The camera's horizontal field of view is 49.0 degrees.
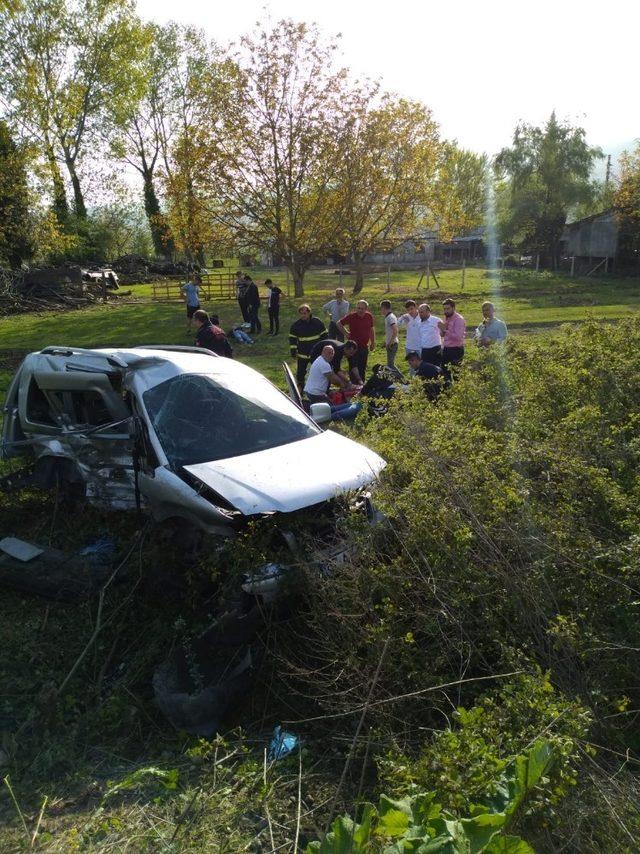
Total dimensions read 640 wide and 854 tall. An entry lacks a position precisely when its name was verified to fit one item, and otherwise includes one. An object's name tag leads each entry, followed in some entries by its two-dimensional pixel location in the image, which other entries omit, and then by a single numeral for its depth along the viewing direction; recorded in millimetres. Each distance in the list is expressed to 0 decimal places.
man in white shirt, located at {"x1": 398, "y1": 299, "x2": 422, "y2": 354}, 11664
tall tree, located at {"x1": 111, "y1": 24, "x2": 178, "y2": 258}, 47781
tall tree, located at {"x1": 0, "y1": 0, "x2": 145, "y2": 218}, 33344
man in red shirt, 12285
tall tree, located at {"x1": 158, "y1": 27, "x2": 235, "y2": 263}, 26219
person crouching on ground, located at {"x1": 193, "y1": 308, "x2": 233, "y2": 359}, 10938
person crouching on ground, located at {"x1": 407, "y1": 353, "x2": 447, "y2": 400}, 9944
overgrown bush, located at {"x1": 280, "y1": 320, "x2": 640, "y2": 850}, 3090
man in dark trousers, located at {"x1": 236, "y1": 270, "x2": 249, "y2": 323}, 19589
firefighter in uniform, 12016
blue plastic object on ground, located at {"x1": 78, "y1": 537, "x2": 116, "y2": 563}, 5688
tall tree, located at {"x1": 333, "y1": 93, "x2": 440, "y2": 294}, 27594
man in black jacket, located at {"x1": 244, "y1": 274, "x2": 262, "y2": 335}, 19375
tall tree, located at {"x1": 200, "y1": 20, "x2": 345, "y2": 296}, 26203
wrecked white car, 5113
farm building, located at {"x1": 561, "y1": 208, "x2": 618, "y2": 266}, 39969
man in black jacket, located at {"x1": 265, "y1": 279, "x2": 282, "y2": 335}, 18984
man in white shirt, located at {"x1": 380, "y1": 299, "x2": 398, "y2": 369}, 12819
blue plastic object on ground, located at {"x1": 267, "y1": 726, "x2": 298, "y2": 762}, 3758
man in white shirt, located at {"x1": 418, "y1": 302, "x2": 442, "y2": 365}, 11273
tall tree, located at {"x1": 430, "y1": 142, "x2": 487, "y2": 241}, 30438
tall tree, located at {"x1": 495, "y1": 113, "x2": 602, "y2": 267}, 47156
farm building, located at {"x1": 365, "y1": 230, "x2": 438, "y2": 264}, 31172
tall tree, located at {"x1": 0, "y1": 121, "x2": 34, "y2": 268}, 28859
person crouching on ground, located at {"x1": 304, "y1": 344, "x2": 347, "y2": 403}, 9859
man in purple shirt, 11055
